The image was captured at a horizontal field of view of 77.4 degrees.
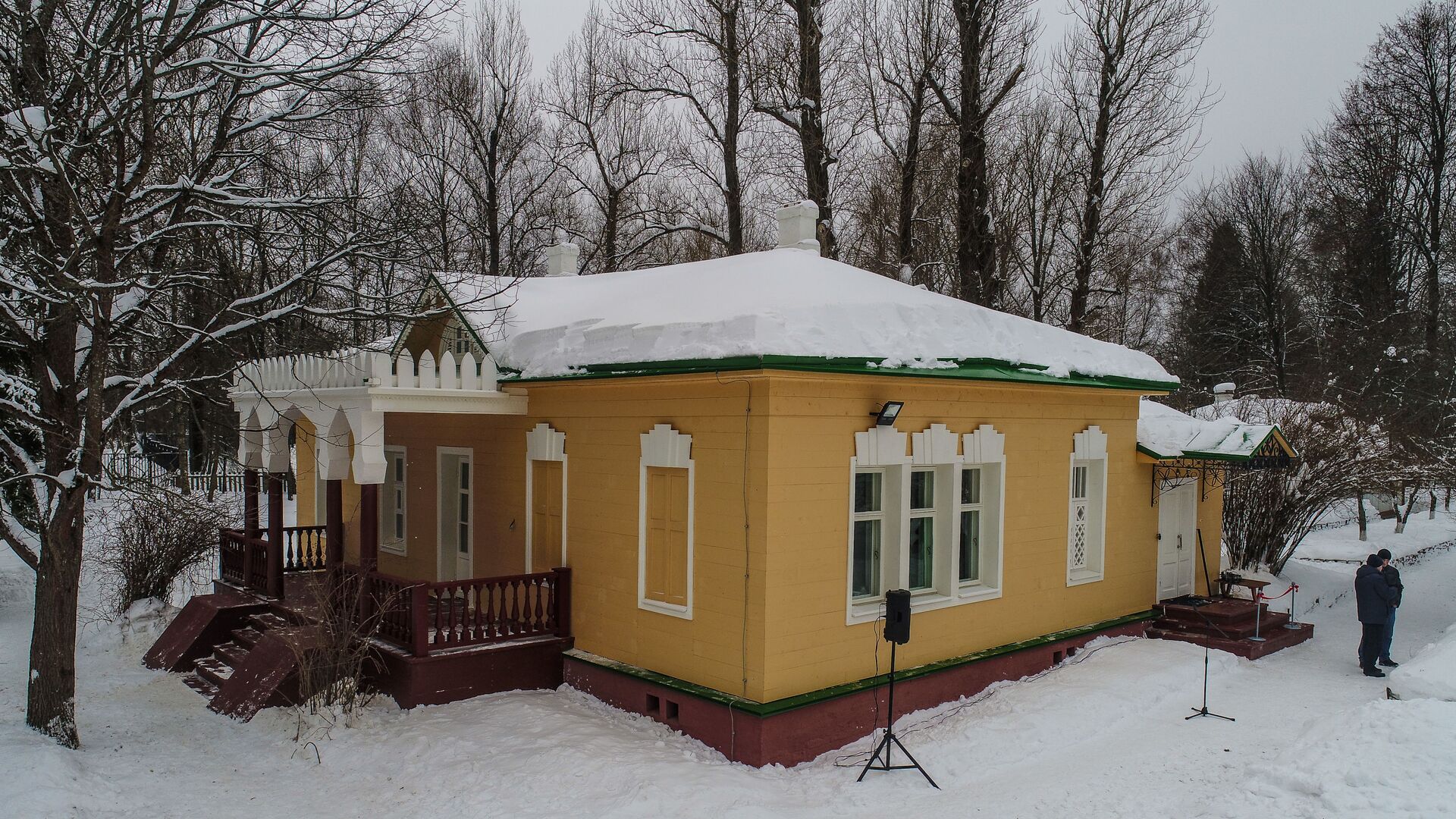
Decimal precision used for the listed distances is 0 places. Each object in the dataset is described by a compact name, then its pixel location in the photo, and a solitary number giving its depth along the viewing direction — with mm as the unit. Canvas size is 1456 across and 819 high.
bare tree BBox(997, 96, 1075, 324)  23188
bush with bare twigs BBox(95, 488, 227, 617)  14531
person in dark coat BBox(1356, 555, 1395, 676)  11352
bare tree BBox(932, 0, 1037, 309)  20016
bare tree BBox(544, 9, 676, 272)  26938
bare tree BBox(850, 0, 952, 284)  20484
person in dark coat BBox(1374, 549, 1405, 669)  11398
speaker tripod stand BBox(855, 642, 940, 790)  8008
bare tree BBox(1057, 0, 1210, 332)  21078
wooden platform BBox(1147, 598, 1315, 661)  12250
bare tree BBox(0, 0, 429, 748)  7719
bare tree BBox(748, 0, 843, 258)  20594
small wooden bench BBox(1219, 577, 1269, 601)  12789
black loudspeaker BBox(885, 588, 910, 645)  7984
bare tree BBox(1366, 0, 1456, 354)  26141
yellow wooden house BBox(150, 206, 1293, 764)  8359
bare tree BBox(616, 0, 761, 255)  21281
